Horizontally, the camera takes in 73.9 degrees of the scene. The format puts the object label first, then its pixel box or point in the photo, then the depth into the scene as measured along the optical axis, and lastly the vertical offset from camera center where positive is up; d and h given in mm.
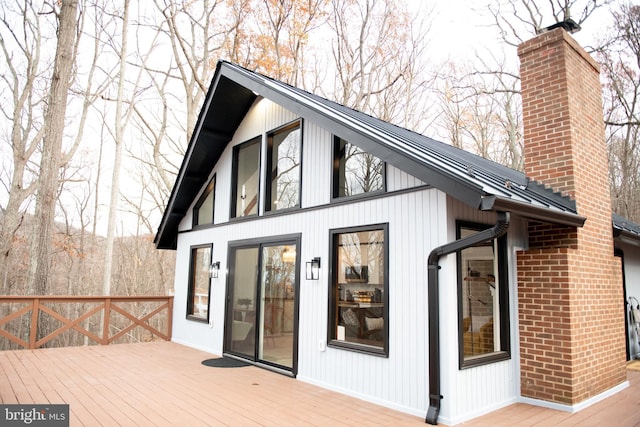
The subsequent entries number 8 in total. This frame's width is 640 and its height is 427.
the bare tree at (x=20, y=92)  12844 +5508
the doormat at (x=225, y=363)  6505 -1490
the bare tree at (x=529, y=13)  11875 +7703
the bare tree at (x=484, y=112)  15000 +5869
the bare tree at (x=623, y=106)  12398 +5418
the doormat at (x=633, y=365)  6580 -1437
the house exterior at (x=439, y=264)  4227 +86
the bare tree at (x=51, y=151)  8469 +2324
